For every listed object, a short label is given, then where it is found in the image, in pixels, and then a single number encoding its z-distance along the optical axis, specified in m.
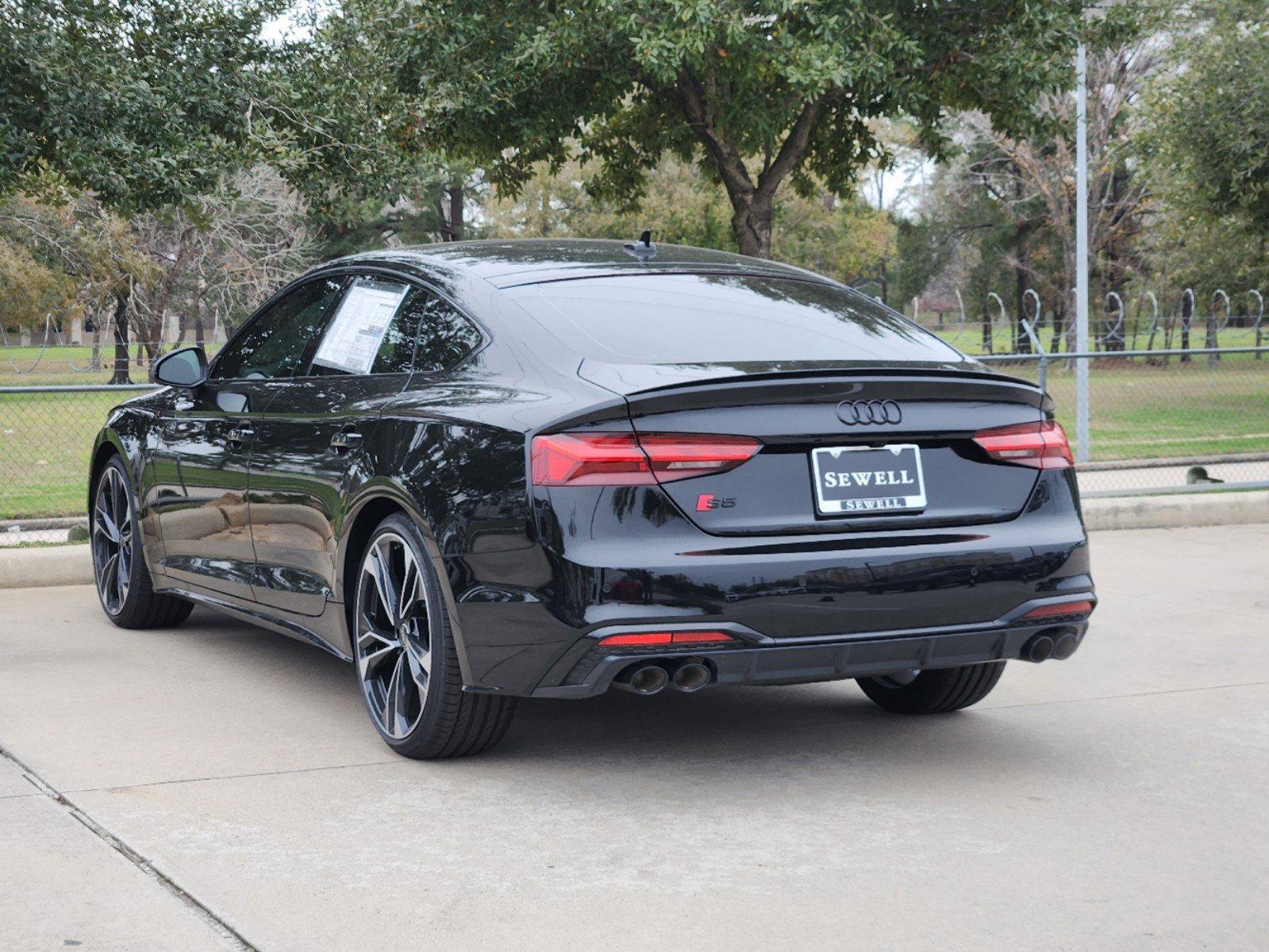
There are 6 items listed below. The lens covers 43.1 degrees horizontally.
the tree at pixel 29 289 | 45.75
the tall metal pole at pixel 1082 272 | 17.45
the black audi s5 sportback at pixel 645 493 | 4.30
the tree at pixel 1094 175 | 46.41
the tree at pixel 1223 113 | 24.39
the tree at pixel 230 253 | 44.84
